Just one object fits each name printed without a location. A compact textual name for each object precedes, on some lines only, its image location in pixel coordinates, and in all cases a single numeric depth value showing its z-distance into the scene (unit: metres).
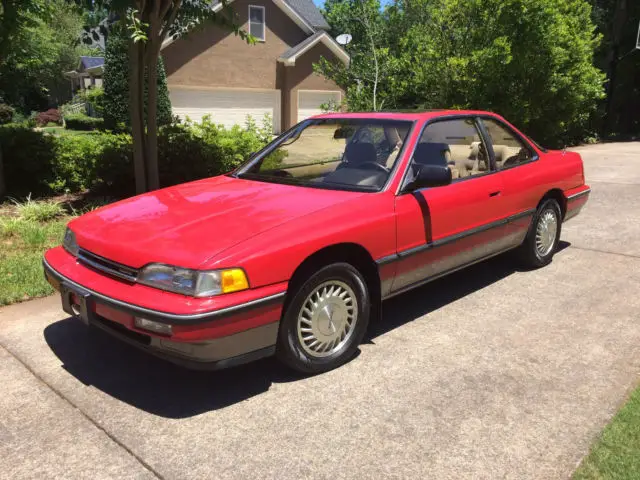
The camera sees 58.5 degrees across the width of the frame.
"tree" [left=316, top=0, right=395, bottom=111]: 11.47
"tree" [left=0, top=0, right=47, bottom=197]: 7.14
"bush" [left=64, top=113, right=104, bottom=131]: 28.08
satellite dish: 13.33
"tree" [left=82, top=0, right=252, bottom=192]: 7.00
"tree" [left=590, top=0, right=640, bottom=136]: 24.22
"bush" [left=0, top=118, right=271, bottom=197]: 8.13
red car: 3.04
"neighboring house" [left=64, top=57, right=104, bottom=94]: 36.44
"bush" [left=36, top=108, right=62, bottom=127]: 33.38
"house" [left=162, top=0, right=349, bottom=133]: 21.16
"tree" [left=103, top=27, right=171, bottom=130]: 19.72
